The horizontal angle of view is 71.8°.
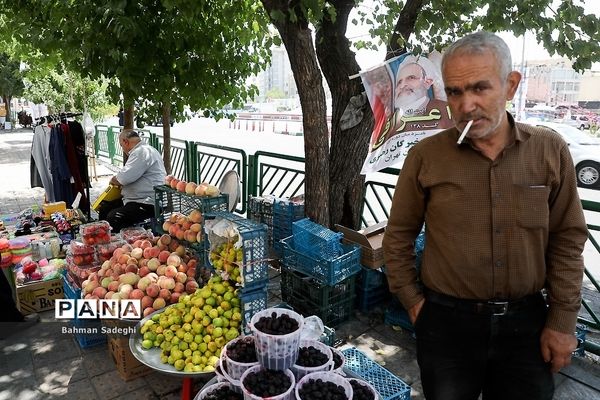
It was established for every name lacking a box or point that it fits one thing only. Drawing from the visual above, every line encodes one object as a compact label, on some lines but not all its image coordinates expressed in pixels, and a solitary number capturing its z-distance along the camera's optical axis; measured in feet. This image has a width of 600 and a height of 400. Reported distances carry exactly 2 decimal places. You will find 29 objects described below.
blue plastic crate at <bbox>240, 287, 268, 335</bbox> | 10.64
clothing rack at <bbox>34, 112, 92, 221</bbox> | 20.68
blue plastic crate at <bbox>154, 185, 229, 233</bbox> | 13.48
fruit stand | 8.23
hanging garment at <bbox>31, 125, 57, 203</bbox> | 20.06
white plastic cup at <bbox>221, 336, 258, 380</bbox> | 8.16
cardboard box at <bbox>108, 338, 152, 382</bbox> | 10.65
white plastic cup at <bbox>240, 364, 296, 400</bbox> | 7.22
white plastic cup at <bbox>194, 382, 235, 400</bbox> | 8.05
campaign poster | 13.56
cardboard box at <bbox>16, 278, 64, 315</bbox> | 13.87
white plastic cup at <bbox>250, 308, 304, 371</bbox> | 7.74
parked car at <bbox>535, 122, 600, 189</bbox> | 42.27
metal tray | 8.98
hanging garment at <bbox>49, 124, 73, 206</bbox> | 19.56
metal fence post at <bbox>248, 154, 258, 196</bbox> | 22.52
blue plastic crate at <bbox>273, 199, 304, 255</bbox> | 16.51
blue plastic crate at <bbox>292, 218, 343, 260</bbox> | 12.64
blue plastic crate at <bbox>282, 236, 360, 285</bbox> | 12.43
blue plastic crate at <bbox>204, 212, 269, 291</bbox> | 10.37
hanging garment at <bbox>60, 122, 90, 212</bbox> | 19.67
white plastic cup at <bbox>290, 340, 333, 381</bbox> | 8.06
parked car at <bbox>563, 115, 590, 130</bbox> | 98.66
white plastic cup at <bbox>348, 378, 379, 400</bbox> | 7.60
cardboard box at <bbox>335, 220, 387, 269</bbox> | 13.48
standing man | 5.56
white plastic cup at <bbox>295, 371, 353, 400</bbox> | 7.54
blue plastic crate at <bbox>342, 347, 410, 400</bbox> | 8.71
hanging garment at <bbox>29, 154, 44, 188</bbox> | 22.31
